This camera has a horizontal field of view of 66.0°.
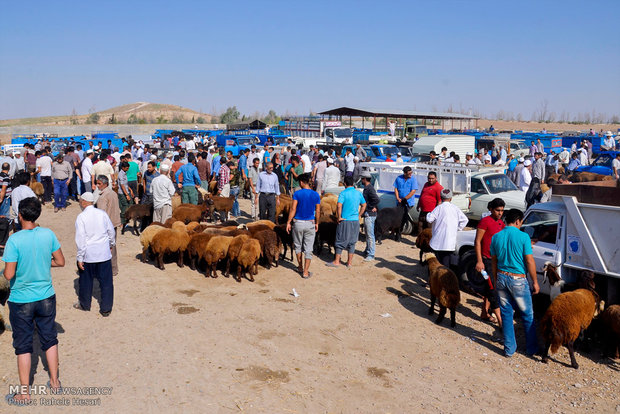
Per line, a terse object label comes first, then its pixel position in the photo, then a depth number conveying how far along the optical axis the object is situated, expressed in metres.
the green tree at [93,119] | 85.21
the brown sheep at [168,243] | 9.08
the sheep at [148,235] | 9.32
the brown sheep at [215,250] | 8.82
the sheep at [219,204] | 13.02
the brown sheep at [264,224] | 10.22
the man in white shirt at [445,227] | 8.25
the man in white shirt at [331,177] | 14.64
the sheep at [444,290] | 6.93
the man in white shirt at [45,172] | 15.59
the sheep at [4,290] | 6.87
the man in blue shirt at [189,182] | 12.19
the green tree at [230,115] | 72.25
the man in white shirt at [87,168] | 14.69
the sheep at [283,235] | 9.86
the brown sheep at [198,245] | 9.02
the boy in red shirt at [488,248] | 6.89
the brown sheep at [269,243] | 9.23
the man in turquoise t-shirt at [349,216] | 9.43
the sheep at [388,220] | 11.61
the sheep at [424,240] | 9.87
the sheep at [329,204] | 12.31
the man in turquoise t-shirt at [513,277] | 6.03
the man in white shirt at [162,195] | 10.72
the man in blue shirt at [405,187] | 11.86
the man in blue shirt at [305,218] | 8.83
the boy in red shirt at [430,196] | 10.52
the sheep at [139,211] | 11.73
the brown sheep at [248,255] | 8.62
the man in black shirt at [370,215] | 10.27
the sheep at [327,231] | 10.36
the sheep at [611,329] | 5.92
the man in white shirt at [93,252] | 6.66
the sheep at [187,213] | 11.34
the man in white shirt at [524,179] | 14.62
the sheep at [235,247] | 8.75
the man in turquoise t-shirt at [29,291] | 4.70
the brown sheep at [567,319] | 5.85
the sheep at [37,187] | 14.90
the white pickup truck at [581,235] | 6.23
